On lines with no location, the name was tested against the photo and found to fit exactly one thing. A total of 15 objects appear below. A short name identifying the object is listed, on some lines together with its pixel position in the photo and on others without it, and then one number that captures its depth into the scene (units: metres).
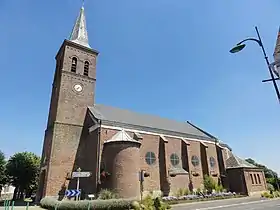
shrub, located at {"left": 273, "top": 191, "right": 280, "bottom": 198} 29.28
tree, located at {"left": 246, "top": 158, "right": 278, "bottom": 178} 62.72
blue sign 17.33
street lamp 7.91
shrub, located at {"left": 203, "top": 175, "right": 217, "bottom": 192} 29.36
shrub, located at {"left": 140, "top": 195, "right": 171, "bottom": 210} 14.46
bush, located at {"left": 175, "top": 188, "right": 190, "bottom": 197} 25.77
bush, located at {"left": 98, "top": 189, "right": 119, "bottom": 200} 19.46
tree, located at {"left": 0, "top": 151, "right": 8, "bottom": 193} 34.50
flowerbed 21.20
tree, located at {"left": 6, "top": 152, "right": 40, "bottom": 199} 38.28
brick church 22.83
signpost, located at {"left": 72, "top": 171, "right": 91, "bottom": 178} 19.71
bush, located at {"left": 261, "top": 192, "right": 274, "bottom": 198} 27.62
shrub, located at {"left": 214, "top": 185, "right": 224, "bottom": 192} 29.39
